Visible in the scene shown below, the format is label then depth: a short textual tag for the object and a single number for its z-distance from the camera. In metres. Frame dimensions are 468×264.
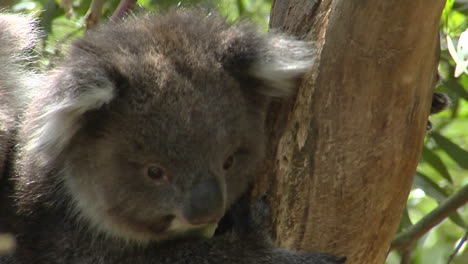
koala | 5.37
